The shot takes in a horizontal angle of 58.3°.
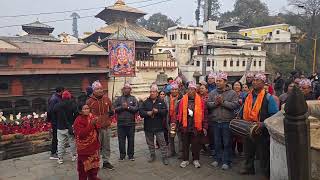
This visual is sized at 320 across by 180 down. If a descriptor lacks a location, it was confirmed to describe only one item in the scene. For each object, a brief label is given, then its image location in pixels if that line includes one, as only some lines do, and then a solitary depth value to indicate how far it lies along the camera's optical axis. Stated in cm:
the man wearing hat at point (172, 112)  658
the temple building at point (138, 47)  2919
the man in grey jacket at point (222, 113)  593
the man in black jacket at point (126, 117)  675
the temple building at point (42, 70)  2242
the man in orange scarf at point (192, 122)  609
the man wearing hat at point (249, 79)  745
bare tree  4691
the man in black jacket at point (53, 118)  686
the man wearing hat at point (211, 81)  758
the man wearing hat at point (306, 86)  658
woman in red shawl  512
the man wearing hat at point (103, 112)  620
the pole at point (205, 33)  1353
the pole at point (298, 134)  228
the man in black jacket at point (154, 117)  656
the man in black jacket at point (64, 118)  664
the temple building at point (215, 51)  3591
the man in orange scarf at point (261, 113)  519
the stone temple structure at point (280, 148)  346
